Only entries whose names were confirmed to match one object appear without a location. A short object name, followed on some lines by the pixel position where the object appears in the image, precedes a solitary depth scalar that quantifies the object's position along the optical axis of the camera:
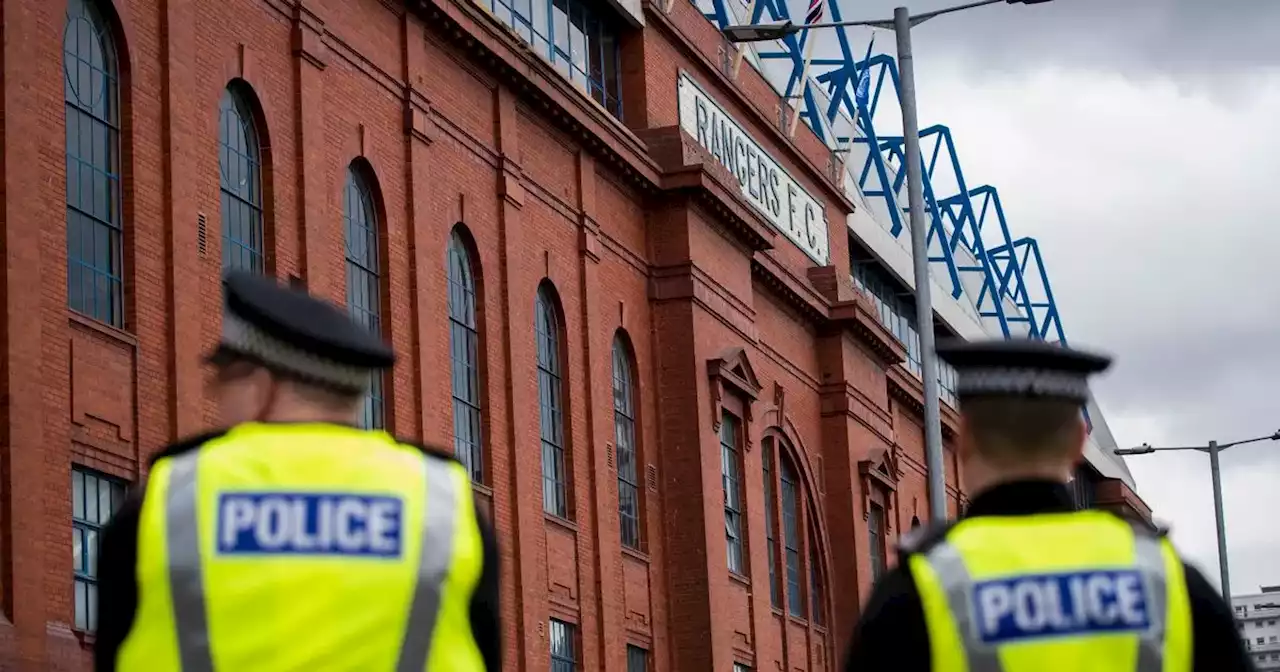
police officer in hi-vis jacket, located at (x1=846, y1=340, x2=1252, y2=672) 5.14
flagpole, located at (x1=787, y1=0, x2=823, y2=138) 45.91
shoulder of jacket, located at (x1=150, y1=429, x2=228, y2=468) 5.09
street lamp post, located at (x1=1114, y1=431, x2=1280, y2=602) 55.25
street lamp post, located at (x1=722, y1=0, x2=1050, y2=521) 27.56
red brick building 22.23
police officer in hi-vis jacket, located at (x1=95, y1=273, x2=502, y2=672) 4.88
